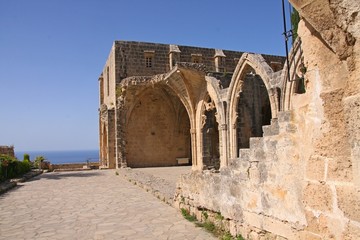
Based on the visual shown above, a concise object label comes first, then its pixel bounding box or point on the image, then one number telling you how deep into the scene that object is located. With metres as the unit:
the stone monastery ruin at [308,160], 2.14
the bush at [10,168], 13.13
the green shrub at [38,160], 20.16
